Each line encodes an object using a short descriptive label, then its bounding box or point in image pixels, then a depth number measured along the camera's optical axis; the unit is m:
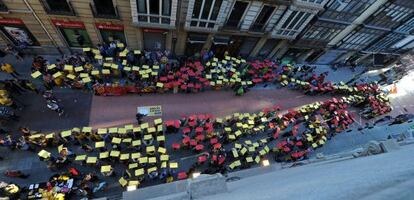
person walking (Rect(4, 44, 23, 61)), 30.03
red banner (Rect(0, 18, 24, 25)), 27.42
